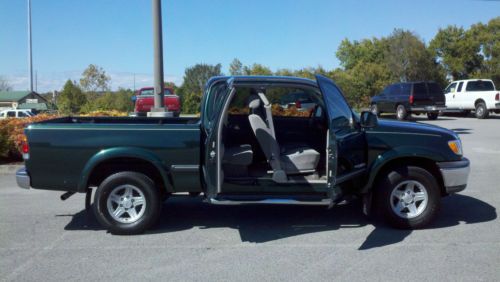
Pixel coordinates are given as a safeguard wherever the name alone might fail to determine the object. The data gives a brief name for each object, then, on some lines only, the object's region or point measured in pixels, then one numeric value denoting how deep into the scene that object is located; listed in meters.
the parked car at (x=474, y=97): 23.89
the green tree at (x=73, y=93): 45.08
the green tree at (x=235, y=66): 40.41
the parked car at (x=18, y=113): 34.47
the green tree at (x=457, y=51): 48.91
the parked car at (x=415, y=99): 22.77
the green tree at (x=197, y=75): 46.17
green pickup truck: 5.57
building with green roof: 75.57
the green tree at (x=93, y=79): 50.25
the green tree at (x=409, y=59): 44.47
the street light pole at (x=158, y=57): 11.74
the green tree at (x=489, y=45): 47.69
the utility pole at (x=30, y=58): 38.48
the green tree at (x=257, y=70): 38.28
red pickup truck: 20.23
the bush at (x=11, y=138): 10.58
